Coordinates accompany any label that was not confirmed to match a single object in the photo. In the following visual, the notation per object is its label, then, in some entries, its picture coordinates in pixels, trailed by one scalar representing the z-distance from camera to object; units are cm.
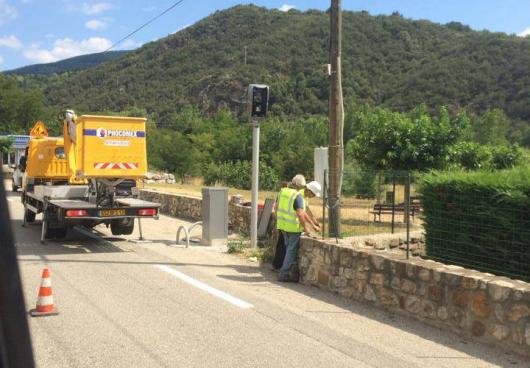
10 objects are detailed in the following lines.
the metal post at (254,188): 1153
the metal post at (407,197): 798
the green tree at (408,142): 1909
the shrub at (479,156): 2045
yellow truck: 1196
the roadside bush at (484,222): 787
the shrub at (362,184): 988
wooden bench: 1032
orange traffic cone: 653
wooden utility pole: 1142
